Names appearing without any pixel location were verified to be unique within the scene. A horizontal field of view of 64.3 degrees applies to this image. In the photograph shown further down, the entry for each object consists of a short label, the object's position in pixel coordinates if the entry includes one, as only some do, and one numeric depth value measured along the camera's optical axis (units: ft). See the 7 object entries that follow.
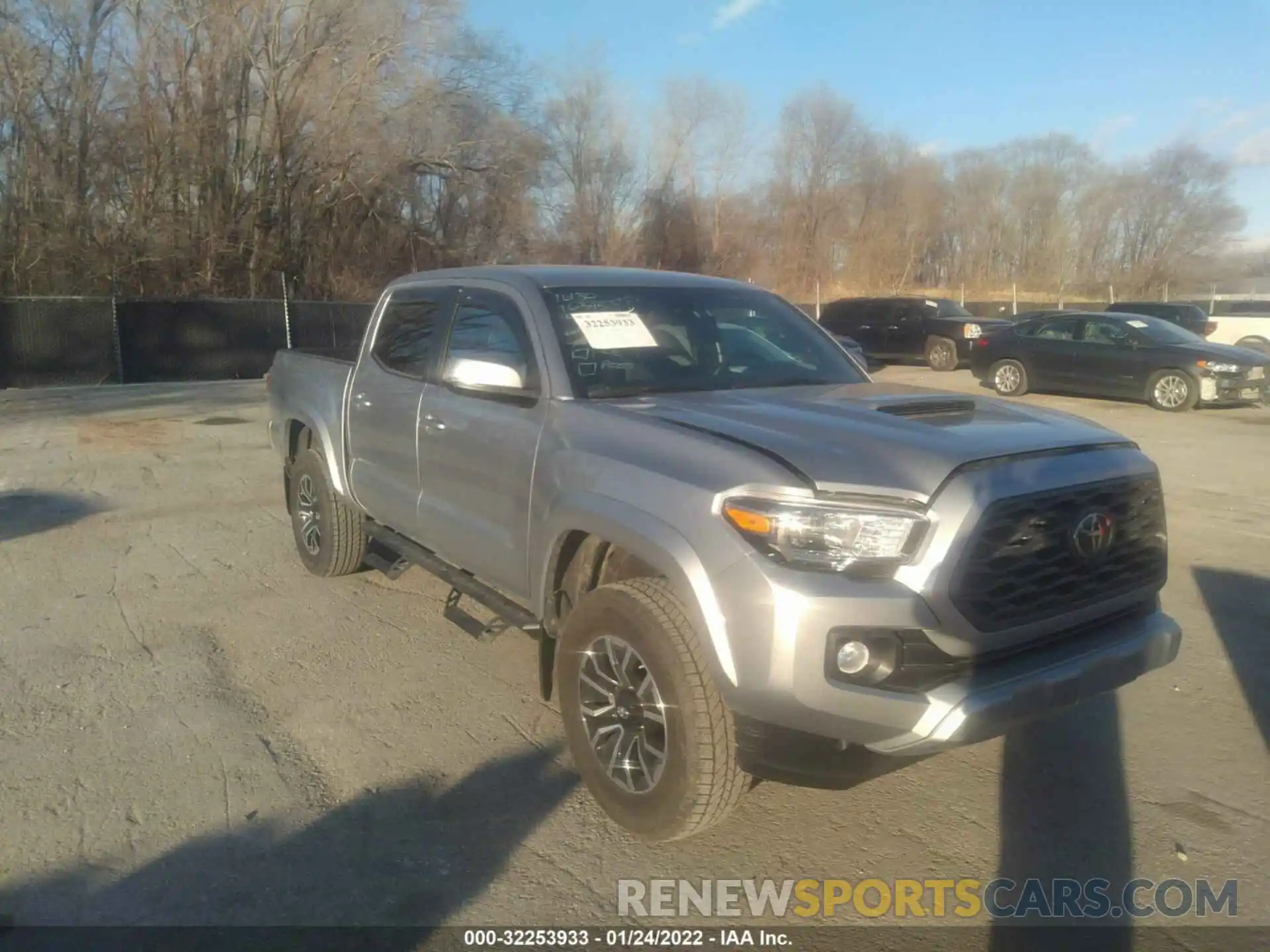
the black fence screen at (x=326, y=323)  77.20
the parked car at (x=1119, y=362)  51.90
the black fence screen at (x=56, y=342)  61.72
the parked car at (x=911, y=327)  78.12
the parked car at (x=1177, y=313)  85.97
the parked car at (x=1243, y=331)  81.88
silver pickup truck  9.50
